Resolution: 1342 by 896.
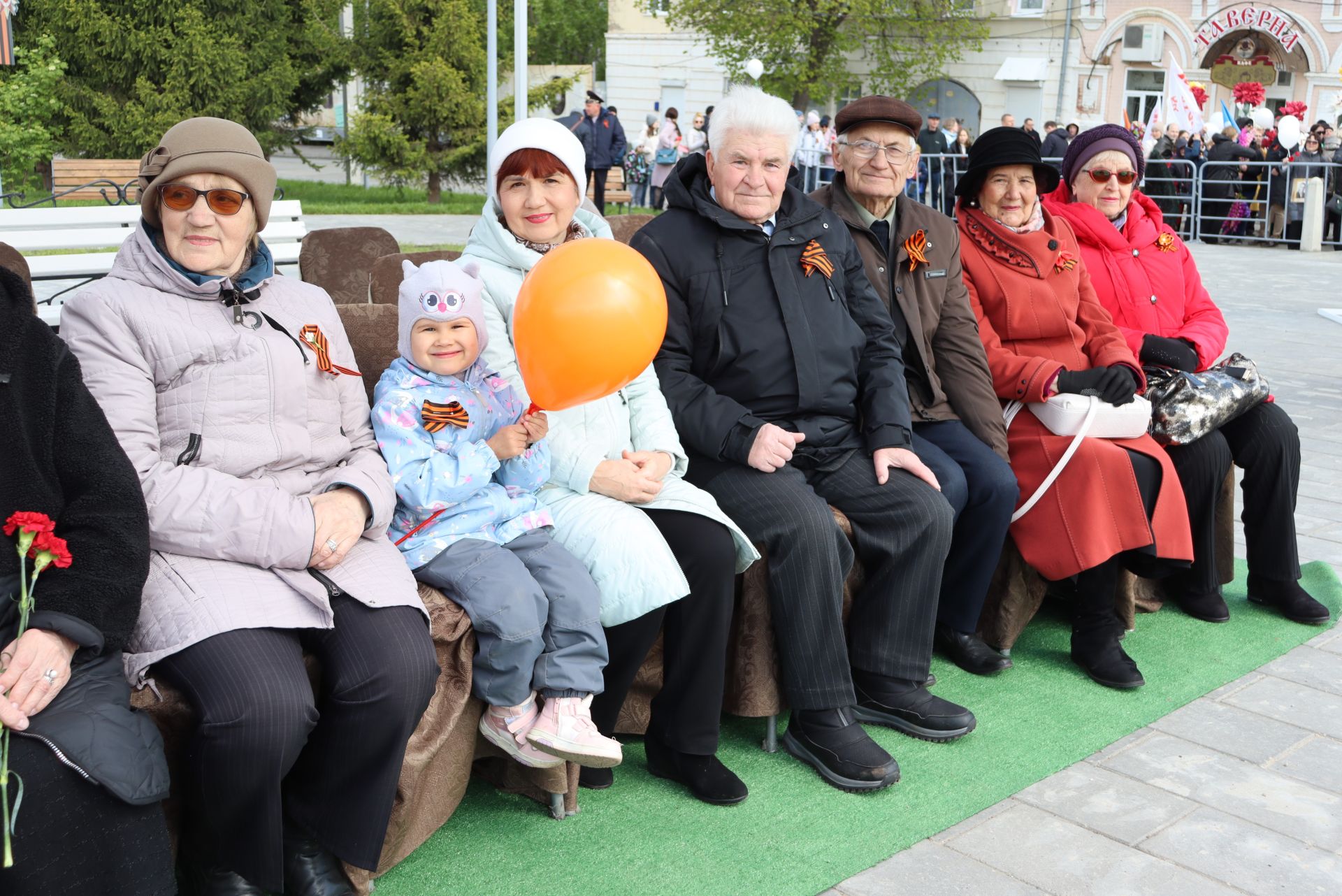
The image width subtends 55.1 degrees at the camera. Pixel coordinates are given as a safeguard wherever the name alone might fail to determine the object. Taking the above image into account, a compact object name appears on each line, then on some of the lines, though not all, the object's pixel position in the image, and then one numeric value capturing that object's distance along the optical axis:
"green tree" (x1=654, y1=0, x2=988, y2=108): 33.28
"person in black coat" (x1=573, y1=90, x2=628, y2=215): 18.97
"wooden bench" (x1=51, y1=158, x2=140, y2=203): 11.74
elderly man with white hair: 3.69
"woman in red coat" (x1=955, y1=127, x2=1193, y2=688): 4.22
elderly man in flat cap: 4.14
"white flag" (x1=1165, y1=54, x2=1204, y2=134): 19.00
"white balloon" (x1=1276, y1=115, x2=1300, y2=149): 19.95
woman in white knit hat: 3.21
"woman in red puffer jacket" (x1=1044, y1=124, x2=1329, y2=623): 4.81
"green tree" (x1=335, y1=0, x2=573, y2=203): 20.73
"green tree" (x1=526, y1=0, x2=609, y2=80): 55.75
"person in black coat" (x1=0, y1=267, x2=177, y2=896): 2.23
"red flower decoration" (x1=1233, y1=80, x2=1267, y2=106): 27.09
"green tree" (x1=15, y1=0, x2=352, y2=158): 19.61
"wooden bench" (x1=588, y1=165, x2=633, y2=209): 19.80
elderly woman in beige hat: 2.55
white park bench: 6.11
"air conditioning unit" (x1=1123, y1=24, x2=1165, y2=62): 35.09
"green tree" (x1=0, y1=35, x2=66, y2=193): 12.91
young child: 2.97
